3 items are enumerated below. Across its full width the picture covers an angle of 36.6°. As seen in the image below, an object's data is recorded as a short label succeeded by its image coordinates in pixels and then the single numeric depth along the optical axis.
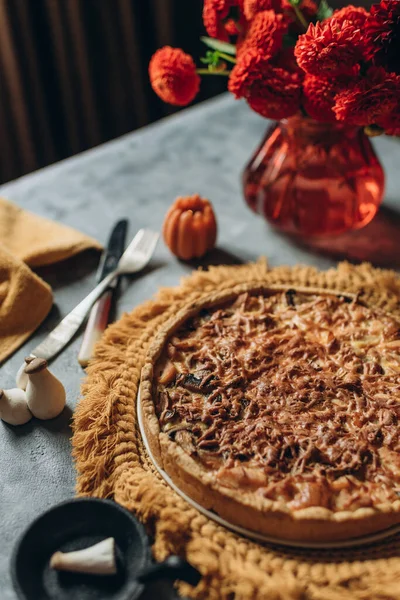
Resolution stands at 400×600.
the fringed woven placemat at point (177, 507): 0.95
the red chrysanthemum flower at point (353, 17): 1.22
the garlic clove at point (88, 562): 0.96
